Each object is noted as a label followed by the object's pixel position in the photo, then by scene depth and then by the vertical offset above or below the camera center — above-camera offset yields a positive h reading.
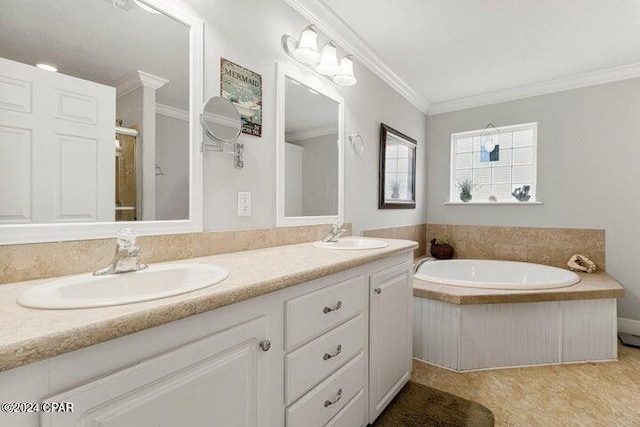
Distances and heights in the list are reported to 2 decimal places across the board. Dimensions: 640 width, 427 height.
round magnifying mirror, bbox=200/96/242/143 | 1.32 +0.41
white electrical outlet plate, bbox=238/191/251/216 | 1.50 +0.04
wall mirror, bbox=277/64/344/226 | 1.75 +0.40
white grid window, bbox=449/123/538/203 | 3.23 +0.56
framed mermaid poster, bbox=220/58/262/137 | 1.43 +0.59
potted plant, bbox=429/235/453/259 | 3.41 -0.42
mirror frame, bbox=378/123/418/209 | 2.74 +0.38
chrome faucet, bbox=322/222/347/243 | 1.87 -0.14
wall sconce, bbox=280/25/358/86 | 1.73 +0.93
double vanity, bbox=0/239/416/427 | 0.52 -0.32
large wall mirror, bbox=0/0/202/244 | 0.89 +0.32
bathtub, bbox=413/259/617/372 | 2.11 -0.81
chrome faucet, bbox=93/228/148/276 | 0.95 -0.14
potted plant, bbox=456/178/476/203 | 3.51 +0.28
